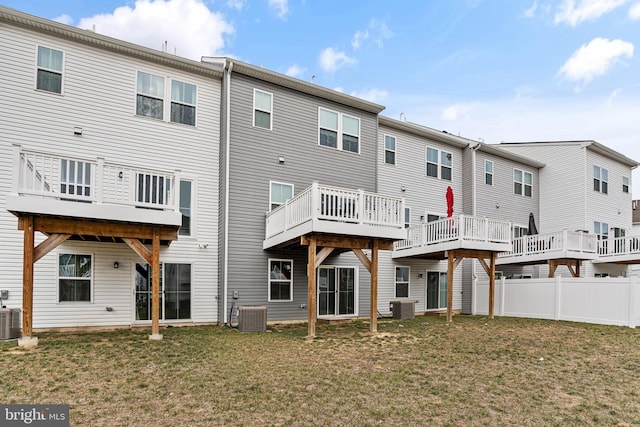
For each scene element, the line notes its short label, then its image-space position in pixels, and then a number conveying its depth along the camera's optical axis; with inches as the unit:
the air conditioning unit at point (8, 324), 331.6
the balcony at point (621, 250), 692.7
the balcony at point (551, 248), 629.3
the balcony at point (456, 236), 527.8
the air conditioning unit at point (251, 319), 413.1
